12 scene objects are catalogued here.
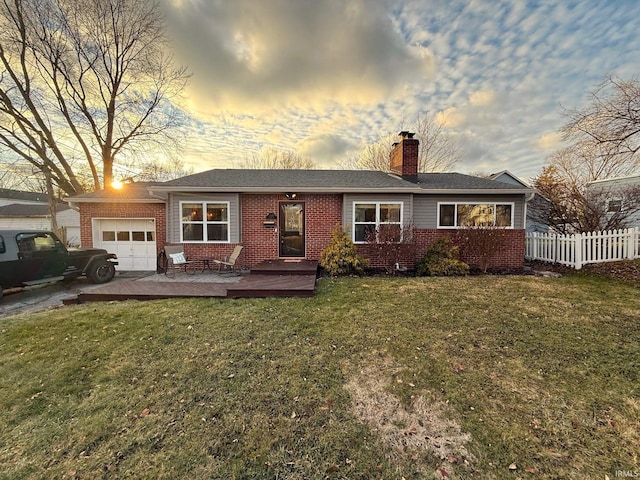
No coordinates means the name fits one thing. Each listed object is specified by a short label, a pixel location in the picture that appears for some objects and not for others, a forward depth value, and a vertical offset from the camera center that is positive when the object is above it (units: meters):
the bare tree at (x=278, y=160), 24.06 +6.83
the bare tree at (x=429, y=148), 21.11 +6.95
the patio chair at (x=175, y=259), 8.37 -0.73
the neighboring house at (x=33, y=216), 22.08 +2.11
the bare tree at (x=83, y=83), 13.11 +8.73
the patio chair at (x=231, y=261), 8.41 -0.83
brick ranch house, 8.80 +0.78
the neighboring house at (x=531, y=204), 11.73 +1.22
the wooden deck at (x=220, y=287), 5.98 -1.26
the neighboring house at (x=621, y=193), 10.19 +1.53
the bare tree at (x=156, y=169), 18.88 +5.16
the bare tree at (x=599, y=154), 9.48 +3.04
